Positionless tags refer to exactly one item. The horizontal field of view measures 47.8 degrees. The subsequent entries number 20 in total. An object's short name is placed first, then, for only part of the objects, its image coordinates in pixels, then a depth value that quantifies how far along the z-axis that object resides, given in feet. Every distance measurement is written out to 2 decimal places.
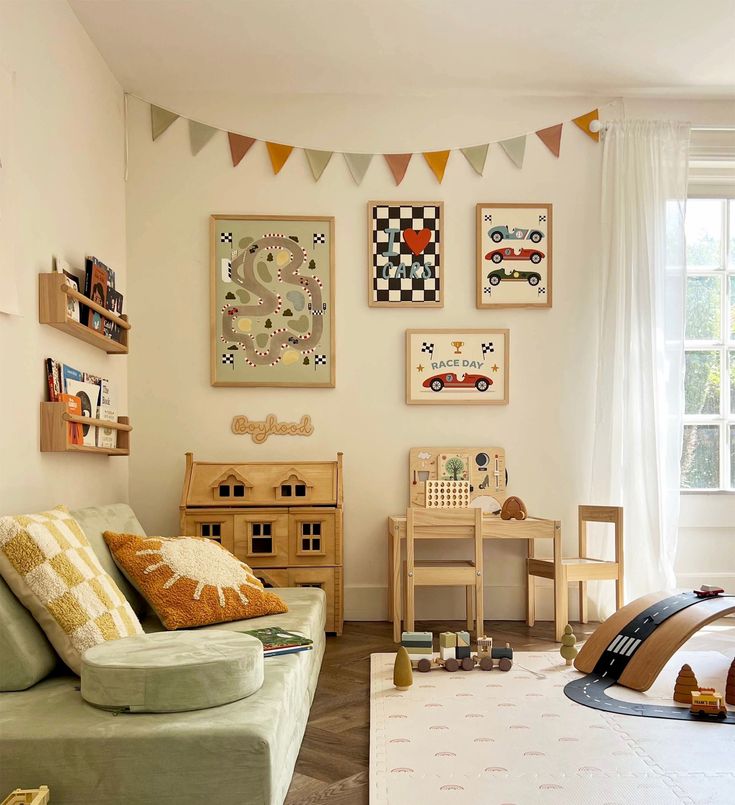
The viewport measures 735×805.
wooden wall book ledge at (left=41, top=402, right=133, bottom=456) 9.66
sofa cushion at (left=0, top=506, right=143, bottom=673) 7.14
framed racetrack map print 14.03
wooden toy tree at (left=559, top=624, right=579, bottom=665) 10.60
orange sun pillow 9.11
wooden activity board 14.06
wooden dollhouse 12.82
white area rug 6.79
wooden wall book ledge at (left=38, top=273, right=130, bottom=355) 9.68
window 14.82
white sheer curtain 13.67
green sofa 5.68
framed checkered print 14.20
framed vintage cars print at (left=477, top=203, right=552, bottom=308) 14.24
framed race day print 14.15
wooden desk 12.47
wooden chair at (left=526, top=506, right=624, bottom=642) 12.48
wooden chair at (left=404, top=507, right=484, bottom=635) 12.32
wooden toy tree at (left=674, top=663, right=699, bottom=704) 9.00
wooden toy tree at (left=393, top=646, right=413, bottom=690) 9.62
